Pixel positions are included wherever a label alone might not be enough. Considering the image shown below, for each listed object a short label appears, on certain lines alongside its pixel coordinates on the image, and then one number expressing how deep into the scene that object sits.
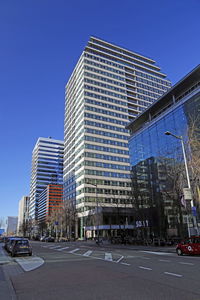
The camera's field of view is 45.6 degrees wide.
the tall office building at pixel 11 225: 183.50
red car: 18.25
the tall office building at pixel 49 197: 147.25
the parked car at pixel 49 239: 63.30
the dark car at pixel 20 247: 21.12
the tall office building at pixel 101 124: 85.75
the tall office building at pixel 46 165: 167.50
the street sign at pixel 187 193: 22.24
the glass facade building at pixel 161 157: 39.96
